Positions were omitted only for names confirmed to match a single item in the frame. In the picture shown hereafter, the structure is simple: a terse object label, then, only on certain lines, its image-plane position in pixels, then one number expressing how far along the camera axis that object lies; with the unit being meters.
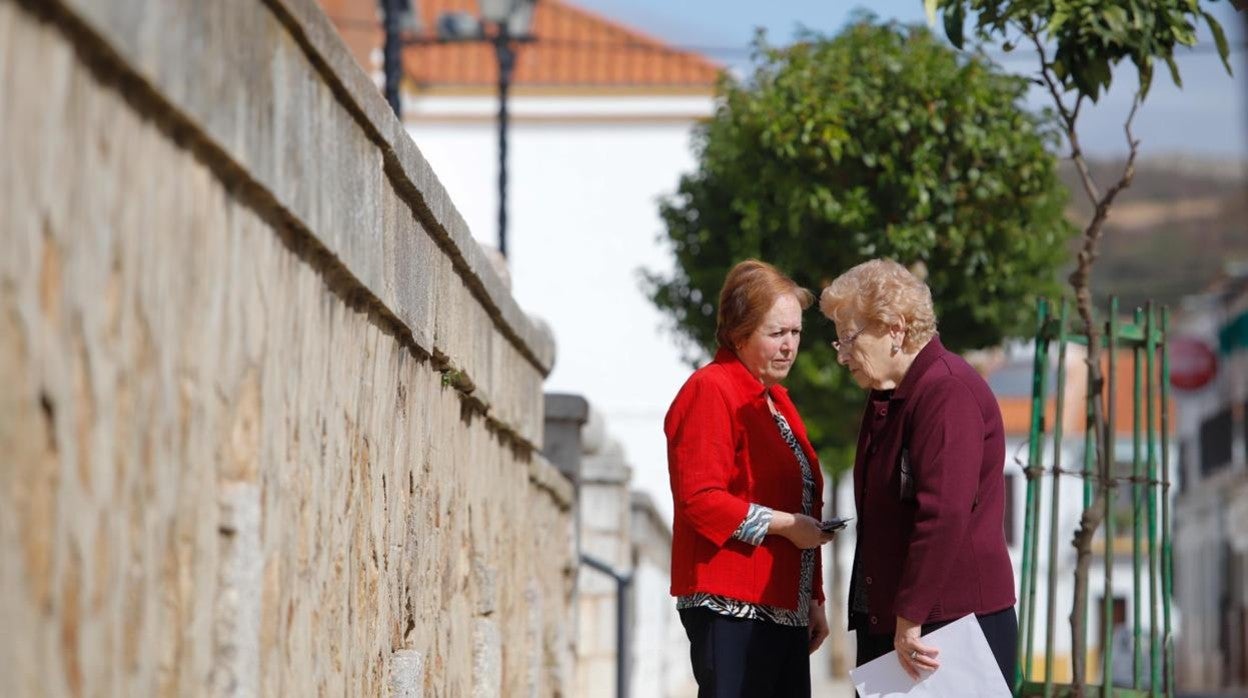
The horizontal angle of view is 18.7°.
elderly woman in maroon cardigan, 8.45
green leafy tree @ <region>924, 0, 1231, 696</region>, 11.21
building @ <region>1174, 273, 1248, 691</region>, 100.39
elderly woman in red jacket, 9.35
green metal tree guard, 11.01
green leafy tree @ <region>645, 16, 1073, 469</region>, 17.08
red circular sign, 87.10
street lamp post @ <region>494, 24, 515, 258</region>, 22.93
